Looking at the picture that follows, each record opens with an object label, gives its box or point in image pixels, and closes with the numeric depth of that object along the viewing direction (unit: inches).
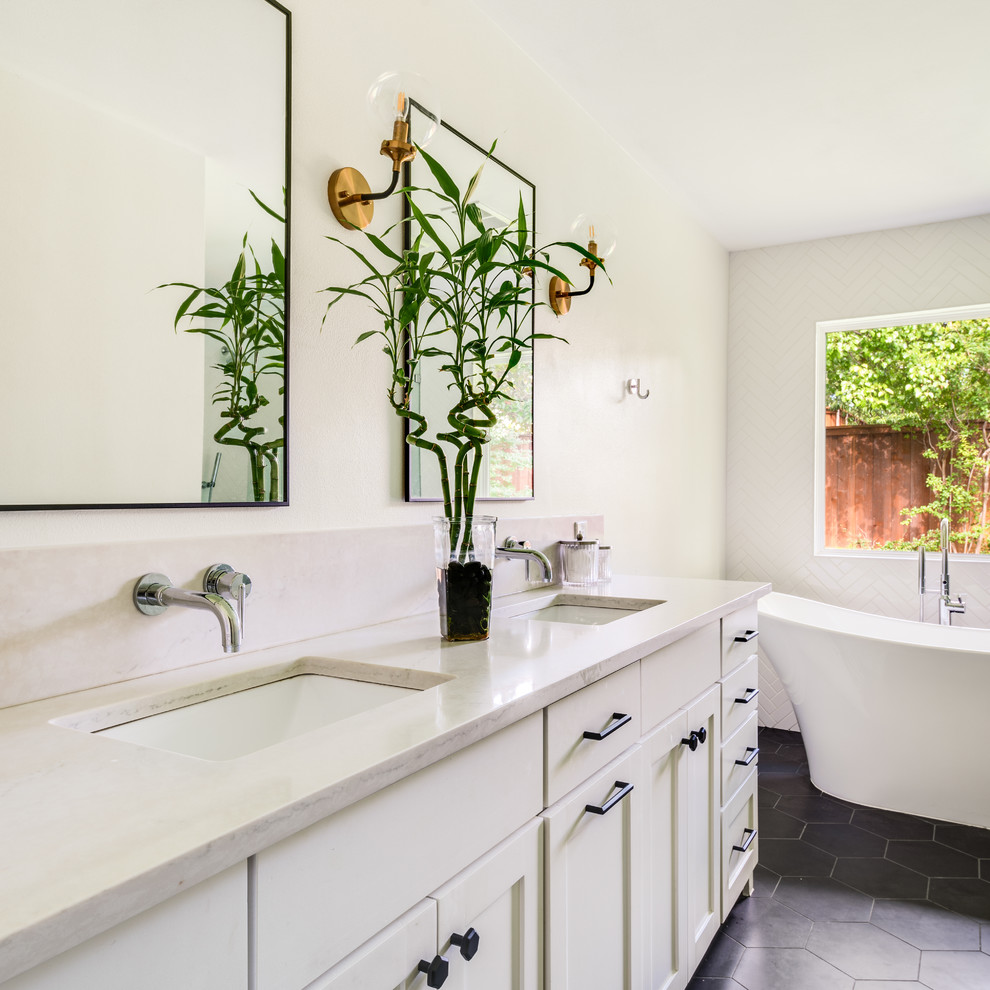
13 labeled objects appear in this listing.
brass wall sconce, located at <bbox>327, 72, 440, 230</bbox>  60.5
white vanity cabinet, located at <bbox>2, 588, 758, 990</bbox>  25.5
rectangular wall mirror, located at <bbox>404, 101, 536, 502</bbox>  71.9
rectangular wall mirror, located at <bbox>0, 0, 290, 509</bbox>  42.2
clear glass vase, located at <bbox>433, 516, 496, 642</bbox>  56.3
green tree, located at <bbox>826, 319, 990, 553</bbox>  144.8
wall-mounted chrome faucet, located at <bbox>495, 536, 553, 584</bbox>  68.5
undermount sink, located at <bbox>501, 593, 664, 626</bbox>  76.9
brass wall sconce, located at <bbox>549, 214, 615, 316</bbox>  88.0
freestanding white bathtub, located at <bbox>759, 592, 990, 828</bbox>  105.4
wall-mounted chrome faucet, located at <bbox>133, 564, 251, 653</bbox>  41.6
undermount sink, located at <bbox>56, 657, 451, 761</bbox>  41.5
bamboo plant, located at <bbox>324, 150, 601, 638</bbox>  57.2
